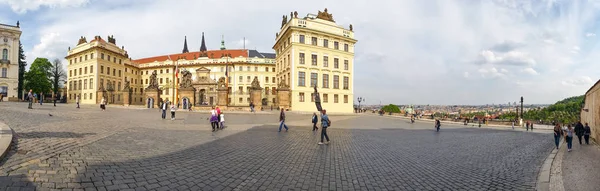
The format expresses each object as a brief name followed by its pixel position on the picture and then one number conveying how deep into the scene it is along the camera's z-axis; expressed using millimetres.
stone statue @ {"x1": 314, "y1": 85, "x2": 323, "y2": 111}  36503
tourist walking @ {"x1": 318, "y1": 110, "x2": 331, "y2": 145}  10596
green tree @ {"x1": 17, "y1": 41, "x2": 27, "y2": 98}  52919
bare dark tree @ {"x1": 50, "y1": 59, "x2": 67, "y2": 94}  66000
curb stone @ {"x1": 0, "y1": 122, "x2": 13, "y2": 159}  5746
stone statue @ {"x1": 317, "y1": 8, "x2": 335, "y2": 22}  43812
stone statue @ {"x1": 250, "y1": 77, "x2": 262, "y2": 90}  34412
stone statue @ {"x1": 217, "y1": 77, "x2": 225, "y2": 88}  33812
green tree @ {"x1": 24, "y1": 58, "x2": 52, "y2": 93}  51750
